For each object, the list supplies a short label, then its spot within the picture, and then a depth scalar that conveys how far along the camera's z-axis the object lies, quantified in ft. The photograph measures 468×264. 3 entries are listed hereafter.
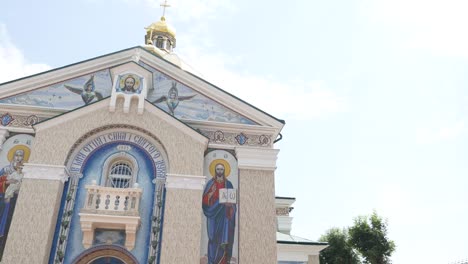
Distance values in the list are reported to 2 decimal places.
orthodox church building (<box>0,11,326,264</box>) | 43.80
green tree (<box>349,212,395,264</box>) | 81.82
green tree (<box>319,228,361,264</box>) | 98.58
